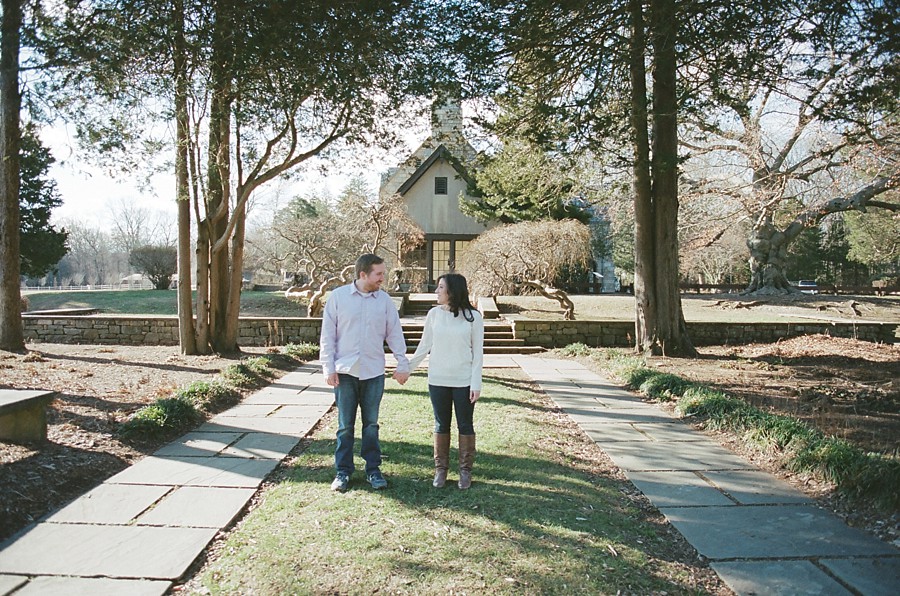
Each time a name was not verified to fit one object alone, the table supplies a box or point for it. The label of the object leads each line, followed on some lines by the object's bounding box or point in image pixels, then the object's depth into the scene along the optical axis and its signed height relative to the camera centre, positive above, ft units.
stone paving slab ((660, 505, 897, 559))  11.00 -4.88
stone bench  15.53 -3.27
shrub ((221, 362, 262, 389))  26.51 -3.89
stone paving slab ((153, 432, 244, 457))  17.03 -4.56
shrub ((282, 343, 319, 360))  37.01 -3.81
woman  14.06 -1.82
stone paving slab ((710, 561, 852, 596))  9.51 -4.84
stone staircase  43.70 -3.80
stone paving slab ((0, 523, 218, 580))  9.88 -4.55
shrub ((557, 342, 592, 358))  39.99 -4.27
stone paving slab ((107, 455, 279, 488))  14.57 -4.60
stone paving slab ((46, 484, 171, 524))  12.10 -4.54
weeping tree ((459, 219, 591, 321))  59.31 +3.36
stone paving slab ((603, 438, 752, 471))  16.44 -4.90
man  13.96 -1.58
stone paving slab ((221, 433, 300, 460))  17.03 -4.61
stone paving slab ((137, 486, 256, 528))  12.09 -4.62
